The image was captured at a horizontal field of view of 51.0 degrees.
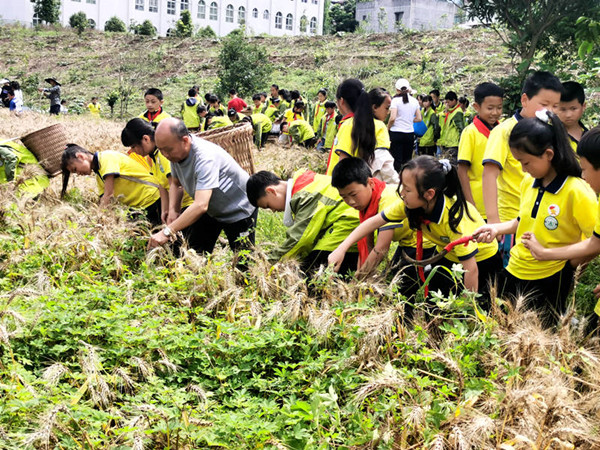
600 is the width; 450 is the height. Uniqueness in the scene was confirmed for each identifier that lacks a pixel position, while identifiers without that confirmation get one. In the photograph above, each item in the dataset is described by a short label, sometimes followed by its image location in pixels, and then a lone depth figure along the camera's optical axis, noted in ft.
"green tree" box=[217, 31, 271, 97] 67.87
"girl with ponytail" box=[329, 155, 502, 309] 10.68
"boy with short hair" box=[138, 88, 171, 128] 25.00
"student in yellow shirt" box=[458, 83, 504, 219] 14.30
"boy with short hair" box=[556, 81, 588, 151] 13.10
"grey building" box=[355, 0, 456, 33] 171.63
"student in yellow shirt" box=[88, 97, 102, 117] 71.34
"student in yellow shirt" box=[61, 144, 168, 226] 17.63
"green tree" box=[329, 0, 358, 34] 196.95
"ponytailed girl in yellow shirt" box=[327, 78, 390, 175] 15.61
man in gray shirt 14.30
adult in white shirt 30.81
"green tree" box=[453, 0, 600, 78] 32.14
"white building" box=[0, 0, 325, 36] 155.94
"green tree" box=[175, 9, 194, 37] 133.18
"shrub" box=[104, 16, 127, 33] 146.72
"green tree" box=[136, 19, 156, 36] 140.91
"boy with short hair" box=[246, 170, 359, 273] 13.21
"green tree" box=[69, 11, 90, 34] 134.30
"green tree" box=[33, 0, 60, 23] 145.38
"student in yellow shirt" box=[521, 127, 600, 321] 8.73
